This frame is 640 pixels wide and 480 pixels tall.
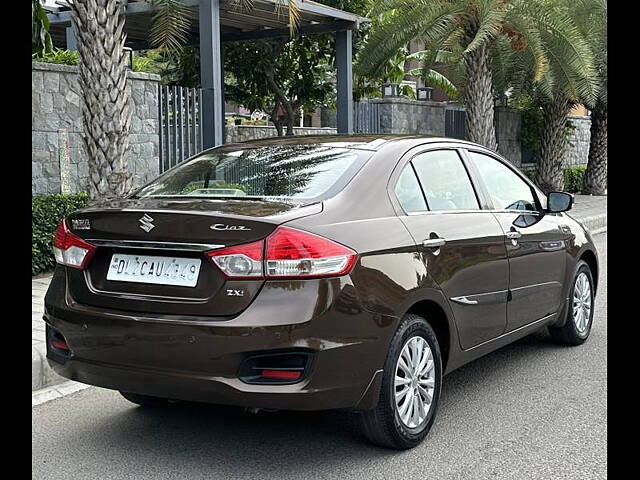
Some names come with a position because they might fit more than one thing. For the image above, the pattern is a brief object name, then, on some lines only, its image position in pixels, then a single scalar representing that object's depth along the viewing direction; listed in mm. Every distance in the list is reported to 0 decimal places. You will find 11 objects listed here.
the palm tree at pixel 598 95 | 18547
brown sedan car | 3639
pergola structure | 12578
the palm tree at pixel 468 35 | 14875
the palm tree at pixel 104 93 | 8422
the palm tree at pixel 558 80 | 15492
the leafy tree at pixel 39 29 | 5902
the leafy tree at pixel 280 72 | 17422
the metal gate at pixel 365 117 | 17797
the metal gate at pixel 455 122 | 21586
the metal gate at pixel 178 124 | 12258
